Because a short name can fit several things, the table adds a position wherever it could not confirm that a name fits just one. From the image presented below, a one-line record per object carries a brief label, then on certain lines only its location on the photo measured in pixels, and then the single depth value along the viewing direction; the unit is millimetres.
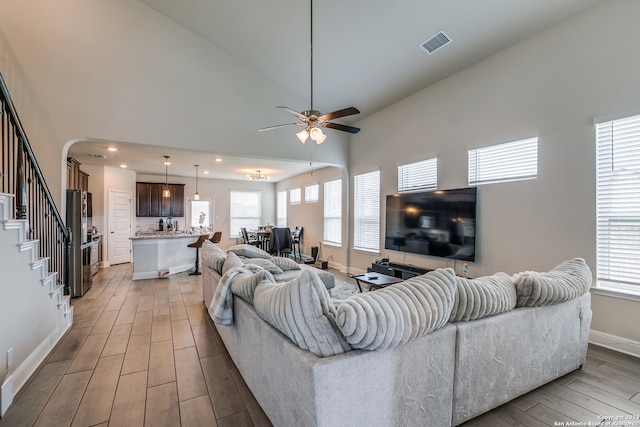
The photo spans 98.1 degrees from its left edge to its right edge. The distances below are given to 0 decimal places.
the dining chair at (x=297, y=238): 8352
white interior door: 7266
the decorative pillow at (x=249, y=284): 1993
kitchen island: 5719
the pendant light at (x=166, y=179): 6910
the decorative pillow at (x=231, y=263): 2688
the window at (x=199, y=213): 9617
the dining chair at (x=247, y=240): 8734
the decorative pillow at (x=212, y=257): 3141
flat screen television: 3980
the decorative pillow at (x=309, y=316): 1340
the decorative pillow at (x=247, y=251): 4031
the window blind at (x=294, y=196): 9281
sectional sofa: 1305
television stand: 4442
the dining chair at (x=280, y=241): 7238
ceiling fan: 3089
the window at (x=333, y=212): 7077
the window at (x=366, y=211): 5770
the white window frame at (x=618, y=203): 2713
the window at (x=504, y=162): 3449
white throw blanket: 2234
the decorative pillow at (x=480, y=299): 1709
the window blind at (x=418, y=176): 4613
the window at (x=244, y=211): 10359
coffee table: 3592
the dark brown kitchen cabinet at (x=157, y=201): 8641
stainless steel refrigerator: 4395
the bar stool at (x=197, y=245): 6086
